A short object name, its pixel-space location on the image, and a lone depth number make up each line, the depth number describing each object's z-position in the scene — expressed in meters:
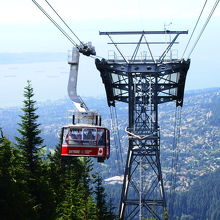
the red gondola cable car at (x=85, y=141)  34.88
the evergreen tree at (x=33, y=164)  40.41
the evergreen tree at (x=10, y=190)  32.06
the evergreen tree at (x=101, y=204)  50.44
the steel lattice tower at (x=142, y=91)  41.28
